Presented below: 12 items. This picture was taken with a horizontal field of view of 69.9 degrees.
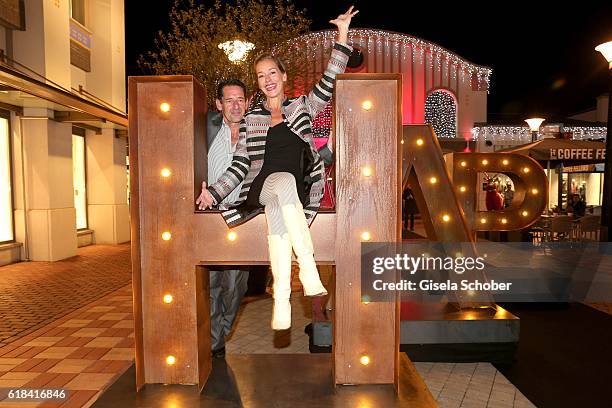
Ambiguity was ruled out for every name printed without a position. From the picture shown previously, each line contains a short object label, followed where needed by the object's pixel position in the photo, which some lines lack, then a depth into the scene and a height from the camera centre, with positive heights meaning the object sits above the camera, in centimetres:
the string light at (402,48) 1825 +611
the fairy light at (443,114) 2122 +343
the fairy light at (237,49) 1012 +318
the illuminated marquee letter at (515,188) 469 -4
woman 233 +7
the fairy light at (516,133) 2111 +252
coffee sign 1105 +78
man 301 +24
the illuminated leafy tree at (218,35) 1098 +390
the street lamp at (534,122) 1511 +215
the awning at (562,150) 1106 +89
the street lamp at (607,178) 911 +14
